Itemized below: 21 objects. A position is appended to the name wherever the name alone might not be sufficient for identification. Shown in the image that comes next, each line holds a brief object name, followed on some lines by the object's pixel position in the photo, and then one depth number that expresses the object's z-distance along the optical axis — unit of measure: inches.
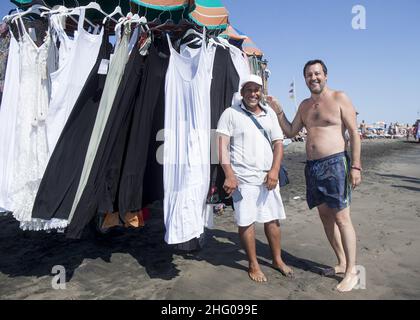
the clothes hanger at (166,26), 125.7
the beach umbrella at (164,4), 139.9
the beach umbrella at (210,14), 174.7
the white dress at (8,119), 121.8
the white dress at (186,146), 115.1
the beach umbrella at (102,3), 156.1
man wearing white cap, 127.6
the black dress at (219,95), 132.6
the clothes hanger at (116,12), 123.5
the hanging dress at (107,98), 113.9
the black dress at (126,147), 111.0
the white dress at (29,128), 119.6
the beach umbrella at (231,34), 192.0
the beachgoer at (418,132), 1419.2
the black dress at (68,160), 111.7
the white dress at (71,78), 120.0
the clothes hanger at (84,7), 120.1
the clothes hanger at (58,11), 121.8
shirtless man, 123.0
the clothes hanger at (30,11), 121.8
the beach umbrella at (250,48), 229.3
